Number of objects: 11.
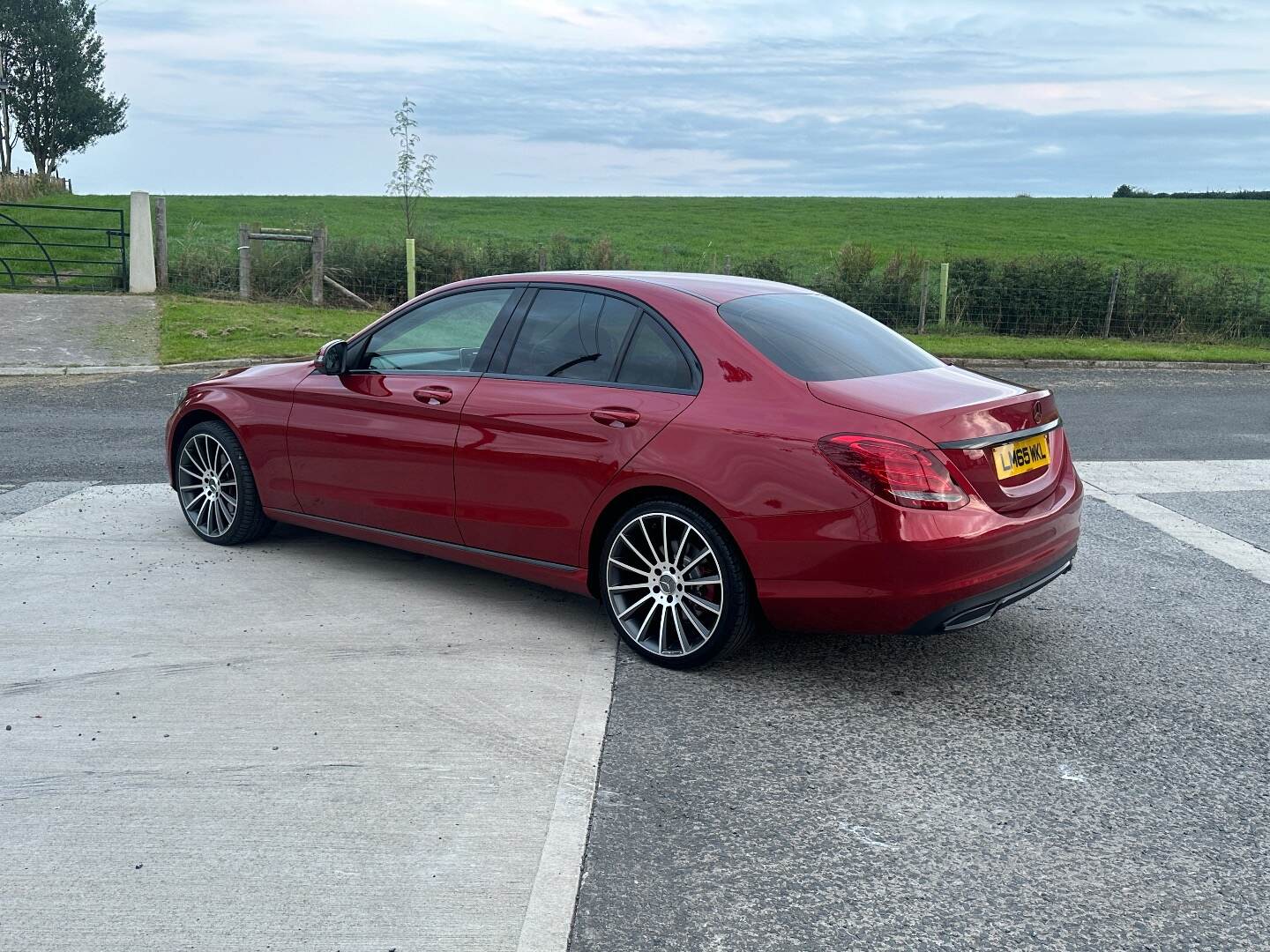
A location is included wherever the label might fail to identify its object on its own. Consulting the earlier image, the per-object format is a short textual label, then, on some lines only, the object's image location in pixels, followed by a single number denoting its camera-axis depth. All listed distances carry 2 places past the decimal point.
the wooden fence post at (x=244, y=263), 22.28
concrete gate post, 22.03
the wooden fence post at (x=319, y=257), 22.28
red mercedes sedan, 4.36
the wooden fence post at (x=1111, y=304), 21.95
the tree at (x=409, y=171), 22.53
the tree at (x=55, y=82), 68.88
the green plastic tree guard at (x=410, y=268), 21.89
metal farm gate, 22.97
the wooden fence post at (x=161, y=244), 22.12
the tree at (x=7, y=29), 67.75
